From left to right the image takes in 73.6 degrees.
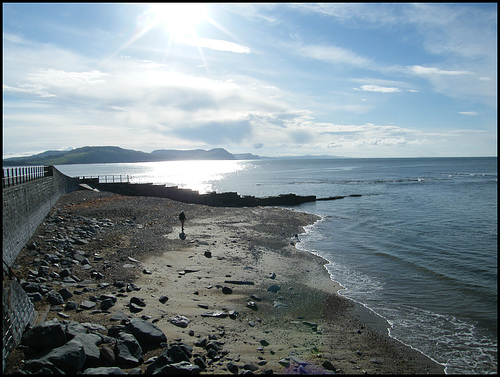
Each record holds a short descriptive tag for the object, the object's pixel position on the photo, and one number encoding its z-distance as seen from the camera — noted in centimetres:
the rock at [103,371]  615
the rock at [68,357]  608
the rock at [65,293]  952
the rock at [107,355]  671
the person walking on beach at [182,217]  2215
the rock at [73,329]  695
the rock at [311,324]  994
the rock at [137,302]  985
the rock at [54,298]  905
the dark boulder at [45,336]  661
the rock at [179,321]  896
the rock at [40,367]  588
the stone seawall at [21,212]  1203
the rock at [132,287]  1100
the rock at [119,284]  1125
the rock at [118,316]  852
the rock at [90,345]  650
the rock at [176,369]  644
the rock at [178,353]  694
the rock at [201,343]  796
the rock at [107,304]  918
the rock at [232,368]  702
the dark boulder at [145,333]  769
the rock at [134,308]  937
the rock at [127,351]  673
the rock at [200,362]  702
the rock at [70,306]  888
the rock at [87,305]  909
